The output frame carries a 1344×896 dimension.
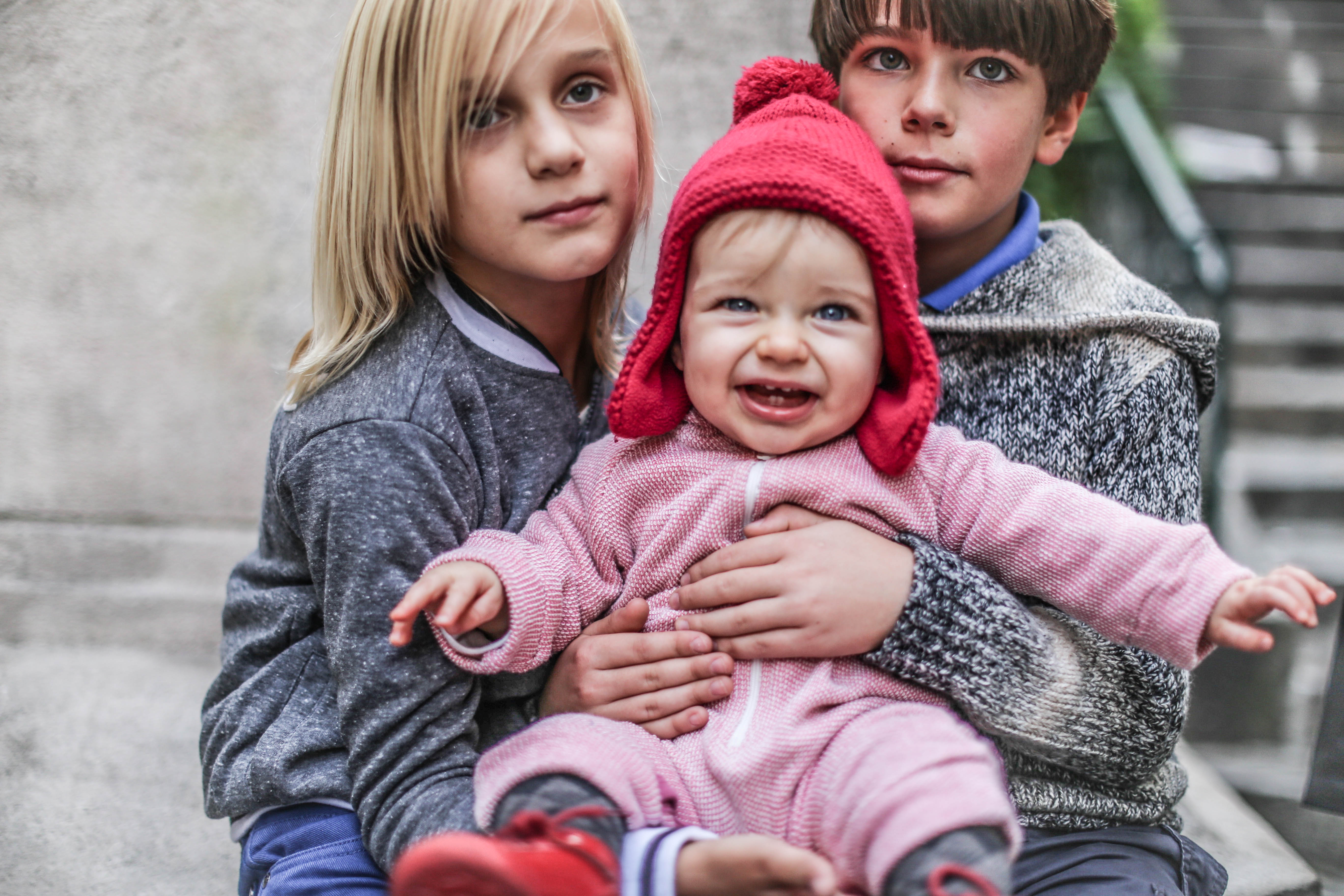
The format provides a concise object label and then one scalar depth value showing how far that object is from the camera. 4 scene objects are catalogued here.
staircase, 1.65
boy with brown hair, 0.95
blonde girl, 0.94
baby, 0.88
